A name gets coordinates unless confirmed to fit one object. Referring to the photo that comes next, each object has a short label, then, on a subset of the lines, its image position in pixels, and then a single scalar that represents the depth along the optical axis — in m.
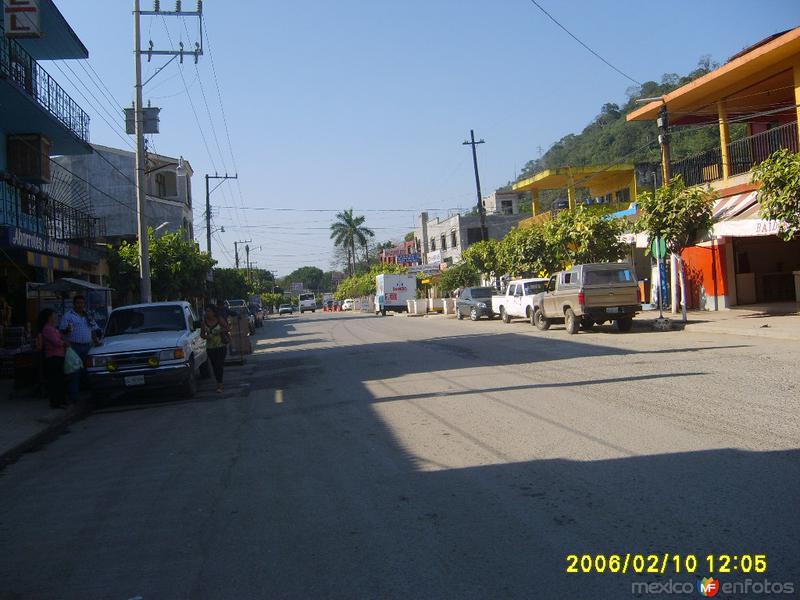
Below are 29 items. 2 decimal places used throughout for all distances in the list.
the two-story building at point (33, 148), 17.08
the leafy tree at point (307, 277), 188.62
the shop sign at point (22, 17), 16.02
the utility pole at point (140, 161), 22.50
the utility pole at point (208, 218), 45.64
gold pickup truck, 21.23
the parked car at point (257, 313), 42.42
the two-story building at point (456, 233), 65.69
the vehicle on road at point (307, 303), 105.94
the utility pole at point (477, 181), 44.54
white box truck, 57.91
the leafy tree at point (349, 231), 93.31
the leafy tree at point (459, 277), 50.06
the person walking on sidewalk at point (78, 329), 13.70
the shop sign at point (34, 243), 16.64
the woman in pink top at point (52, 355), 12.38
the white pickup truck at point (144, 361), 12.63
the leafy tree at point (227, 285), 59.91
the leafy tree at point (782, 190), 17.53
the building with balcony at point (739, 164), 23.80
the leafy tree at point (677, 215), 21.48
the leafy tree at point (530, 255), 33.41
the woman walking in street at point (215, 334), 13.23
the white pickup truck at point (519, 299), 28.81
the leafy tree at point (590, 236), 26.55
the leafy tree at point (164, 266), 29.36
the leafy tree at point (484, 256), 41.97
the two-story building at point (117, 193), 46.69
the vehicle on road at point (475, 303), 36.34
